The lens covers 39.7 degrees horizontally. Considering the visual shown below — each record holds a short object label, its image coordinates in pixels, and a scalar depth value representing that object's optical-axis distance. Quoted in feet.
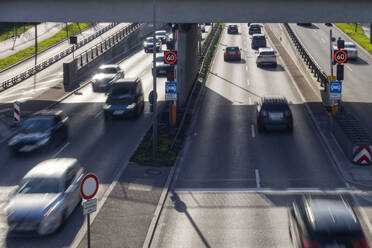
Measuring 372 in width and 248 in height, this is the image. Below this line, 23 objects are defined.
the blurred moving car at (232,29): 238.48
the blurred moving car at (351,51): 154.71
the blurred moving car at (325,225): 40.16
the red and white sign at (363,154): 72.23
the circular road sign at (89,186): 41.73
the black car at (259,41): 190.60
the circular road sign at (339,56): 87.56
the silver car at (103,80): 127.54
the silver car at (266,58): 153.17
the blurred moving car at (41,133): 77.41
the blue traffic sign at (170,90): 82.38
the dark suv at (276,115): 87.45
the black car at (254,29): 231.30
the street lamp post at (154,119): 73.46
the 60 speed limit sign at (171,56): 87.86
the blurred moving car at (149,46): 191.07
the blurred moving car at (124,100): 96.89
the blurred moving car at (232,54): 168.66
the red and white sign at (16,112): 91.22
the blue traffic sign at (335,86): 84.53
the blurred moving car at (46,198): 49.70
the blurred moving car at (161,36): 206.80
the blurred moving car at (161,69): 144.46
